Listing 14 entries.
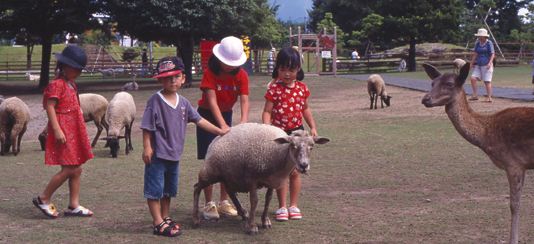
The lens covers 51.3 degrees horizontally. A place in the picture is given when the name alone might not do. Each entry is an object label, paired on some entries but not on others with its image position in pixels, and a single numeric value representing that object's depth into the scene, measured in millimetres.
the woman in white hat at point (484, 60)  15289
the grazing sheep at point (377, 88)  16609
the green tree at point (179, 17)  26547
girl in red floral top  5730
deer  4668
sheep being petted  5238
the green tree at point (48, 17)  25966
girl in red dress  5859
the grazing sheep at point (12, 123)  10898
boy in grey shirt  5219
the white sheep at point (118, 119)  10229
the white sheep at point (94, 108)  11750
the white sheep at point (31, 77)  40781
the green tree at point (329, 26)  59906
